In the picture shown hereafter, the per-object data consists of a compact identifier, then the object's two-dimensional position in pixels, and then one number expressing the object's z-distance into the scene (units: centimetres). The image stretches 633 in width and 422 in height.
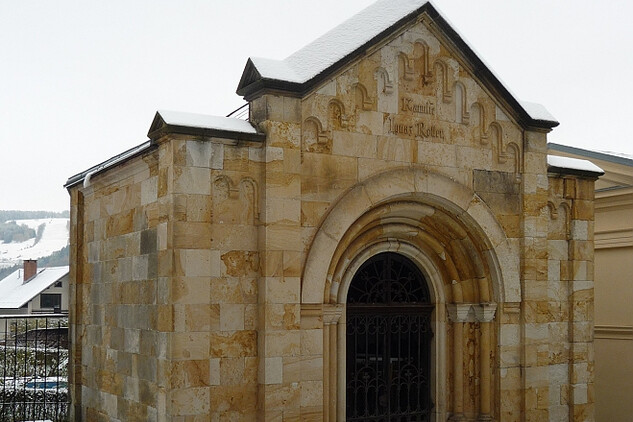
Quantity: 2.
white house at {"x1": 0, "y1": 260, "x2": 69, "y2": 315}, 4309
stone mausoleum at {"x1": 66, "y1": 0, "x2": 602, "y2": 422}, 791
